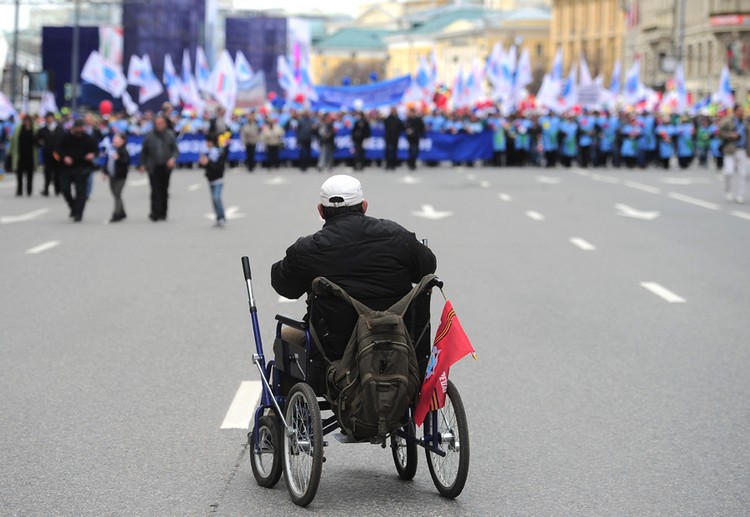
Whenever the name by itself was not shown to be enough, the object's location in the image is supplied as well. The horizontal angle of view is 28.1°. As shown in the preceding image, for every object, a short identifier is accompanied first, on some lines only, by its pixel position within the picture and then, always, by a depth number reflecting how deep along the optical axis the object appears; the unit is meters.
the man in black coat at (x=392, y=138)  44.28
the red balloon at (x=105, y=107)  38.06
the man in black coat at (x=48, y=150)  30.19
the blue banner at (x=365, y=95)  53.03
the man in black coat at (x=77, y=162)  23.14
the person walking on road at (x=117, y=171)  23.31
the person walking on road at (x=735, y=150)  28.75
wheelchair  5.96
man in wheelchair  6.07
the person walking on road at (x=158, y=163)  23.23
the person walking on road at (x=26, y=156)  31.09
